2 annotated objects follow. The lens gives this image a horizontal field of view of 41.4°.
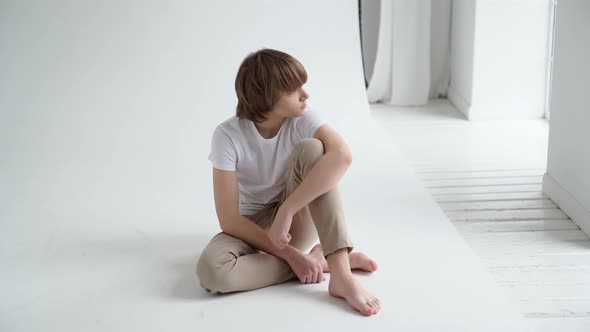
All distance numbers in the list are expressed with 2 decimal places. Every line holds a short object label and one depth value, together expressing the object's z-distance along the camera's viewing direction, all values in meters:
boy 1.99
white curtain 4.54
